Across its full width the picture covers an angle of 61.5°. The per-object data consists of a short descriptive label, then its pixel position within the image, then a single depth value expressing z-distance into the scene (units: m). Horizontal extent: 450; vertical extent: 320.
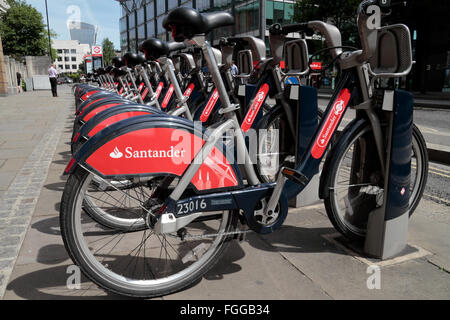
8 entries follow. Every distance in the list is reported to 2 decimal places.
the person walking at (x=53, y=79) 22.58
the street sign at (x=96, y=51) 31.59
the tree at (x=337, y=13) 26.06
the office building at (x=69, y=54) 133.12
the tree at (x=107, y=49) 91.41
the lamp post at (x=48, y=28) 45.50
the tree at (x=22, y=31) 42.38
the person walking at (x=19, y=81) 33.23
